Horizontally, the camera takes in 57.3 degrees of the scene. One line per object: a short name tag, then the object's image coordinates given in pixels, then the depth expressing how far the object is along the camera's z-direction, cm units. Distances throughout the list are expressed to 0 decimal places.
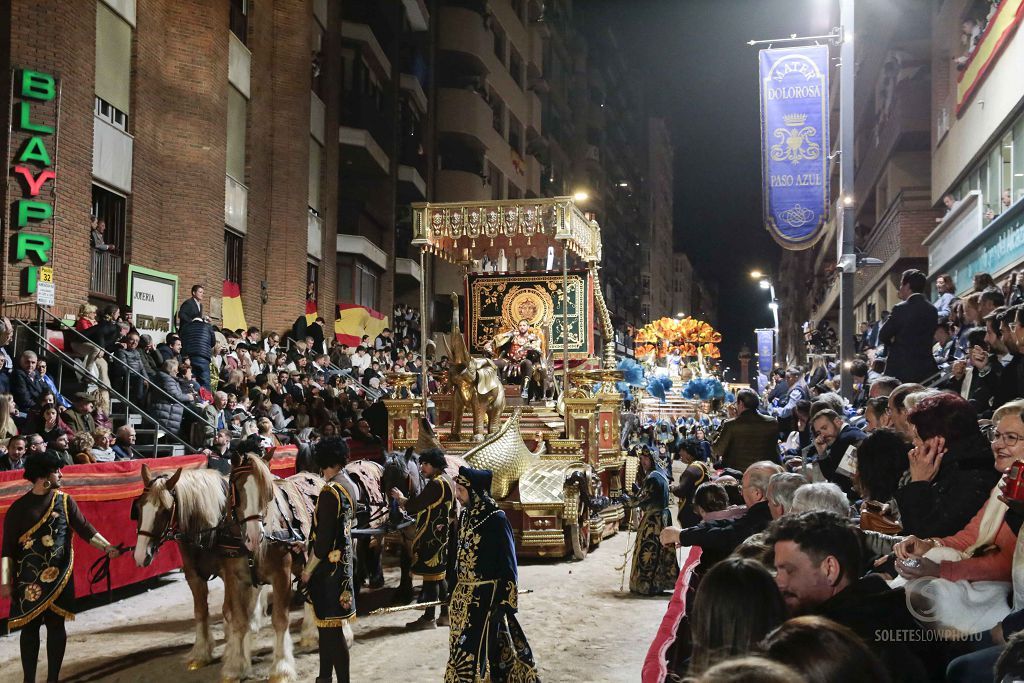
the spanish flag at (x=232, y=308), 2359
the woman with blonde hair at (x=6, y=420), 1149
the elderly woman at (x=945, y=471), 399
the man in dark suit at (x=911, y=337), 1036
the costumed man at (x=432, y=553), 990
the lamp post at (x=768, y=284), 4569
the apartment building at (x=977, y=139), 1698
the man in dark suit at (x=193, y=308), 1825
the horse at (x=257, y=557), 767
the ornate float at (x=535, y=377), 1406
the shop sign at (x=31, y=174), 1608
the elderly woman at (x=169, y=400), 1494
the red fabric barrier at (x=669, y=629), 427
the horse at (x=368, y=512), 1039
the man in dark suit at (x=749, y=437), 990
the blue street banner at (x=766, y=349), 6975
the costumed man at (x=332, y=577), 711
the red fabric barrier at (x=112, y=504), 1062
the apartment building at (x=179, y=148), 1670
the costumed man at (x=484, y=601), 683
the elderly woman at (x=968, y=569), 346
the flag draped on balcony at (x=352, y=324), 3138
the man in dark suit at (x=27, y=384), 1255
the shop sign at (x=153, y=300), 1945
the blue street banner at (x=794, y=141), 1647
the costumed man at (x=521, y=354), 1886
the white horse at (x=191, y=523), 793
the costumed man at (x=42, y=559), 718
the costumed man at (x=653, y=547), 1191
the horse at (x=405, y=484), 1091
